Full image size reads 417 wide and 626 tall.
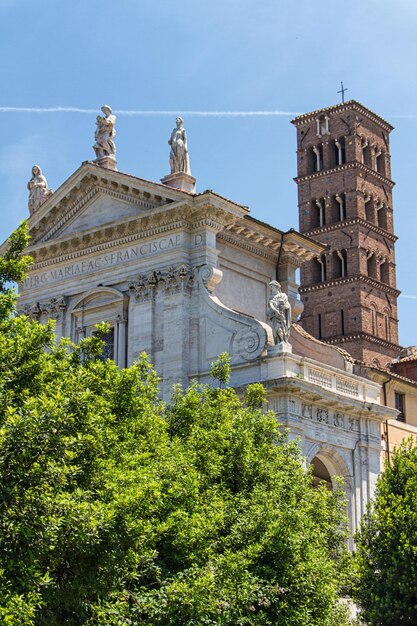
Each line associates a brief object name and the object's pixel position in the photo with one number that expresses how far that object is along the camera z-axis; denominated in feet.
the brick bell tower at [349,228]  268.00
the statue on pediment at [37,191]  159.33
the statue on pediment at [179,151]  143.23
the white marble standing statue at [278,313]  127.24
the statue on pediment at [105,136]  152.25
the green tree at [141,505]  64.39
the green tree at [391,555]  102.73
